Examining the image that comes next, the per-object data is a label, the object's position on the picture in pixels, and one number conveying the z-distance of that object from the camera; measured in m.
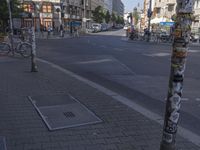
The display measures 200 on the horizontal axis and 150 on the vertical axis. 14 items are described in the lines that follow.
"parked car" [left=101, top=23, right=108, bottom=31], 50.69
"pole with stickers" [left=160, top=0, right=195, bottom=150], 1.83
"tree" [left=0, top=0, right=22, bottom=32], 19.63
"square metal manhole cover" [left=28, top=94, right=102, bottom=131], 3.39
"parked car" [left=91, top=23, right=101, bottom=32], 43.71
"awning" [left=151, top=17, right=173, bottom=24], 23.31
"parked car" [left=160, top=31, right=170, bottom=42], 21.46
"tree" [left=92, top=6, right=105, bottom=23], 61.00
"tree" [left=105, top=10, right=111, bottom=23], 73.33
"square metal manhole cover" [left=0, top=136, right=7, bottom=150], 2.67
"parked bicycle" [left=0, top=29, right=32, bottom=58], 9.82
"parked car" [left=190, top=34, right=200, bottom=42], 23.25
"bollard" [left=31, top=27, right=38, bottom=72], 6.32
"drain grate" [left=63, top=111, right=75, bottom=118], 3.64
